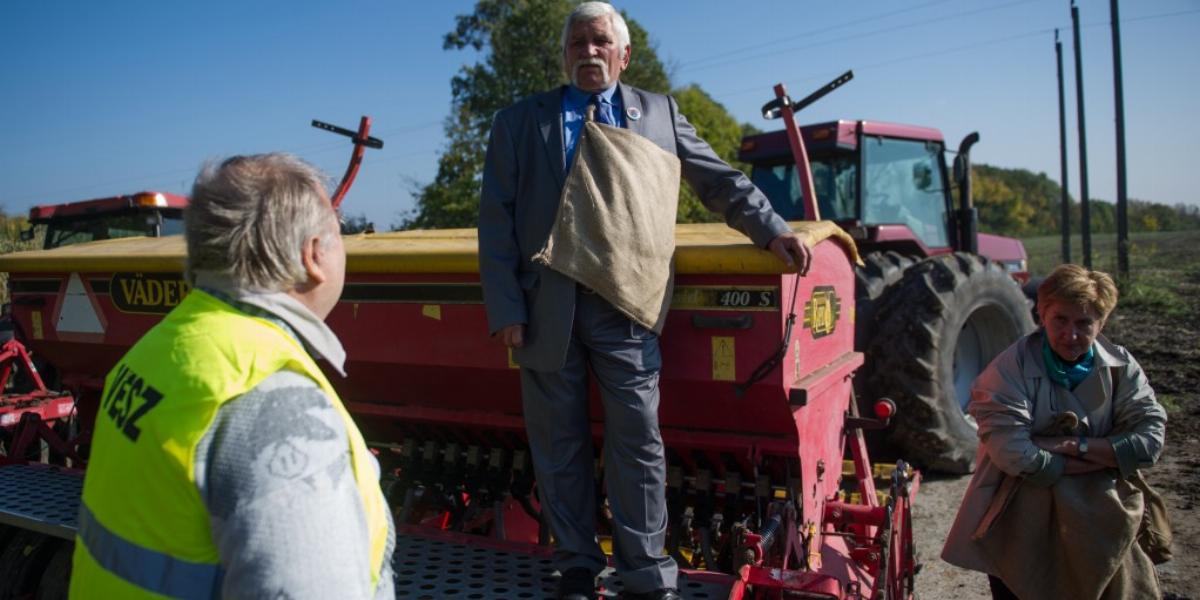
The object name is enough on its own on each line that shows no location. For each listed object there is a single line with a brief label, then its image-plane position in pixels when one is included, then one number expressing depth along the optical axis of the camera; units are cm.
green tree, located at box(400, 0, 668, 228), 2062
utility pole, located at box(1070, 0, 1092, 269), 1483
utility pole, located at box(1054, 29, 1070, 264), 1774
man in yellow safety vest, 108
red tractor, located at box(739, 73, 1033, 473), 516
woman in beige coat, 263
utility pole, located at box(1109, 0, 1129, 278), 1233
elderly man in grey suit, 248
